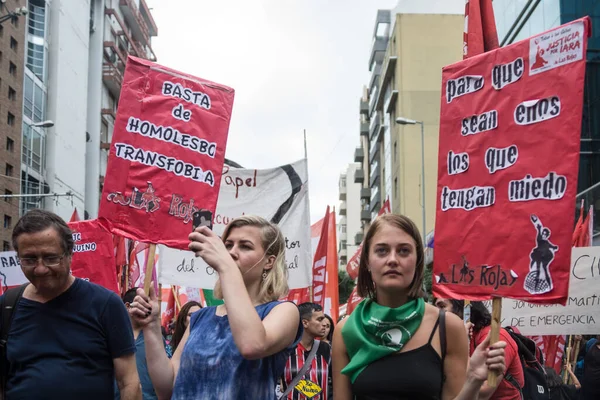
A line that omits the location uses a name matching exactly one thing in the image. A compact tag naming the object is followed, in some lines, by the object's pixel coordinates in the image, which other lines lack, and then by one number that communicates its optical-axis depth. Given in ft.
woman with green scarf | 10.64
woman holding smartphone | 10.03
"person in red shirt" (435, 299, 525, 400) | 17.71
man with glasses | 11.51
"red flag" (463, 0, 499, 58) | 14.47
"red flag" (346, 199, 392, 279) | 42.08
